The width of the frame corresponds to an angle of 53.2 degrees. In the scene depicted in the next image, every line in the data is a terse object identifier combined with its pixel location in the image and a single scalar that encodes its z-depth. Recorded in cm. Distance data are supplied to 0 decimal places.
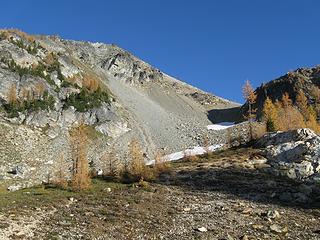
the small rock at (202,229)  2563
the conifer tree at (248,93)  7629
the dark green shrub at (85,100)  9483
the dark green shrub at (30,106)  8399
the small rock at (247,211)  2995
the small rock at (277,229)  2535
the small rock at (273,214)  2862
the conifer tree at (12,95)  8640
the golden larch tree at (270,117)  7601
